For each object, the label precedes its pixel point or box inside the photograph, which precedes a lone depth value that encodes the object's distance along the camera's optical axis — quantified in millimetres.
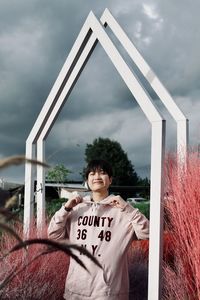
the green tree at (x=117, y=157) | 22266
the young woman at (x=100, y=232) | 2596
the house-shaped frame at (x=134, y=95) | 2666
